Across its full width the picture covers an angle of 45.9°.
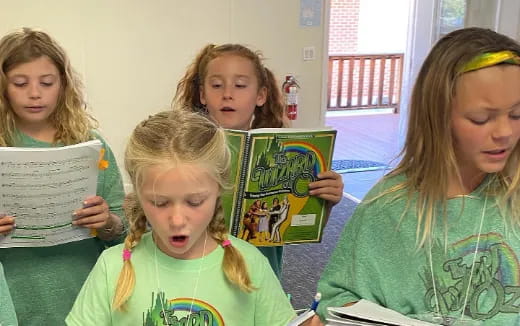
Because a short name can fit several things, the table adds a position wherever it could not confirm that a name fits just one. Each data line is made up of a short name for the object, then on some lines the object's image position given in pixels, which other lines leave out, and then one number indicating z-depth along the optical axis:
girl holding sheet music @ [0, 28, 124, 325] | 1.53
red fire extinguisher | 4.39
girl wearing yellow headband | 1.17
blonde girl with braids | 1.12
